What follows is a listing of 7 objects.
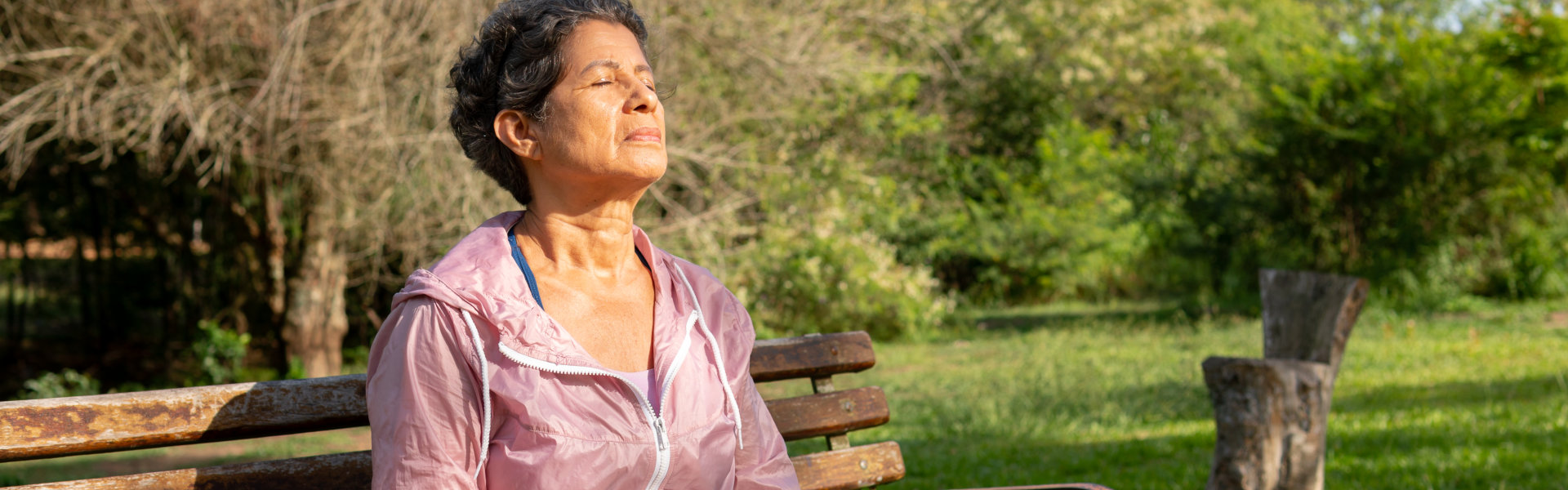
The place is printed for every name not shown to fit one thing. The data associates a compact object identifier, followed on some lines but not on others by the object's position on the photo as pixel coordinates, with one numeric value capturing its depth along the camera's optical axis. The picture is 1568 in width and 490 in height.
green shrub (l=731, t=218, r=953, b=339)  11.52
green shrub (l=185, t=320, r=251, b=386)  9.54
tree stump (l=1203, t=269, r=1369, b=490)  3.96
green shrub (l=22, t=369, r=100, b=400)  8.26
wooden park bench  1.85
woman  1.70
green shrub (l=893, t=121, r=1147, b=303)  16.44
